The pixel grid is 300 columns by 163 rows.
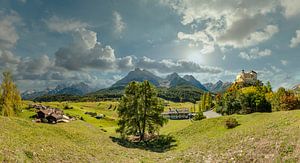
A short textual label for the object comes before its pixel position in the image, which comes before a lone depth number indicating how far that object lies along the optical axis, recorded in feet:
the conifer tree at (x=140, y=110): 123.28
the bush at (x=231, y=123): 107.74
